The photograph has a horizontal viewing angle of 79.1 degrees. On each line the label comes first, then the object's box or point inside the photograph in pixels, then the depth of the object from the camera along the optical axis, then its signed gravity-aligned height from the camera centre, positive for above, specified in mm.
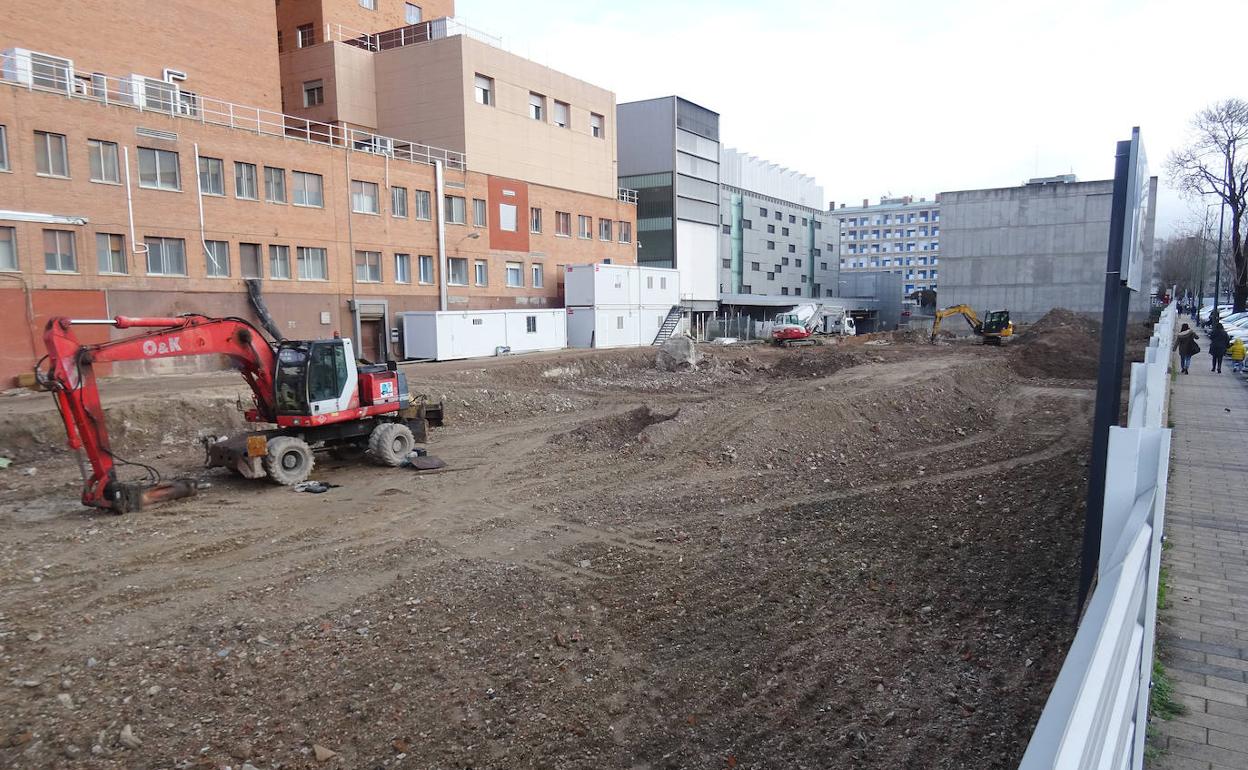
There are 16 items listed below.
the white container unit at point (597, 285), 40594 +1316
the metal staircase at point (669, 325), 45938 -1005
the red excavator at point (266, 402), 10906 -1601
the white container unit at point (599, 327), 40688 -948
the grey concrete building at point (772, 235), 65938 +7085
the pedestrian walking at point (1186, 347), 23156 -1245
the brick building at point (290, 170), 24625 +5826
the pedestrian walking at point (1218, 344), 23531 -1183
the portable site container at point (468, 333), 32906 -1044
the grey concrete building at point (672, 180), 55656 +9687
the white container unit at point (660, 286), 44375 +1385
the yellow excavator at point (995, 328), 42931 -1211
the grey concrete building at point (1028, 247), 58781 +4814
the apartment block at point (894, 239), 132000 +12447
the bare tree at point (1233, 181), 43750 +7491
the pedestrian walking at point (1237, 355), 23464 -1531
